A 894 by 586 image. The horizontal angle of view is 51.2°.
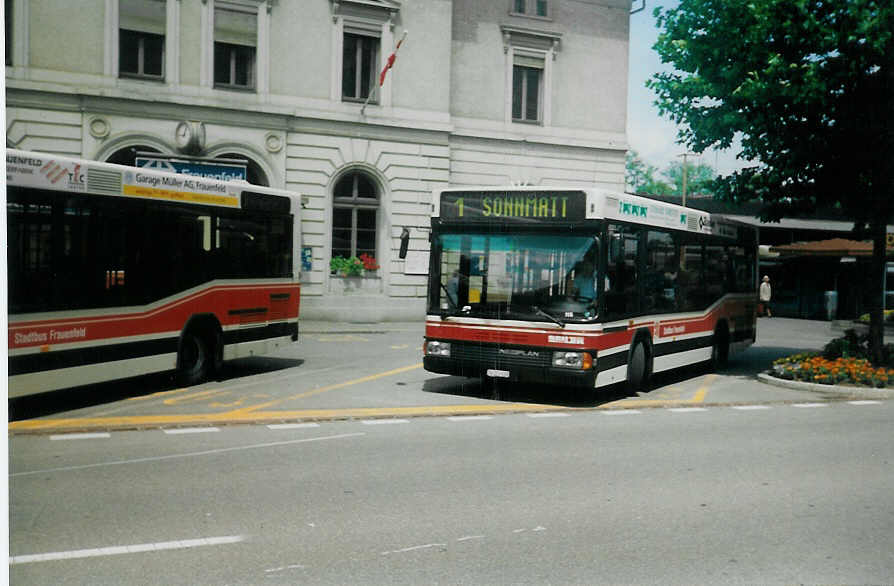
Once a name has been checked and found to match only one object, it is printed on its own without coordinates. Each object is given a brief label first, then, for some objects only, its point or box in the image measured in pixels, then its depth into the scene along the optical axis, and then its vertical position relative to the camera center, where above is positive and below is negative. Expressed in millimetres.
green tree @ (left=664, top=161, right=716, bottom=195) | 17609 +1744
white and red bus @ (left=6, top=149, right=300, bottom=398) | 9922 -222
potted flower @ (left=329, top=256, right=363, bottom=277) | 27375 -192
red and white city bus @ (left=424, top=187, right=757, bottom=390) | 11992 -263
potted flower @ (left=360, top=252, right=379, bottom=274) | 27812 -96
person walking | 35906 -729
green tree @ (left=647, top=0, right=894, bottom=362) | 14586 +2915
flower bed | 15039 -1584
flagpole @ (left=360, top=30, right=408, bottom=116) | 26812 +5632
